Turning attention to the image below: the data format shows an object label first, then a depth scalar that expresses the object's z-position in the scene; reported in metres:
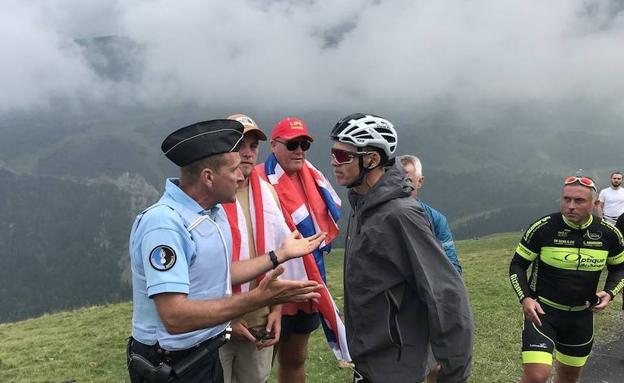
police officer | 3.47
